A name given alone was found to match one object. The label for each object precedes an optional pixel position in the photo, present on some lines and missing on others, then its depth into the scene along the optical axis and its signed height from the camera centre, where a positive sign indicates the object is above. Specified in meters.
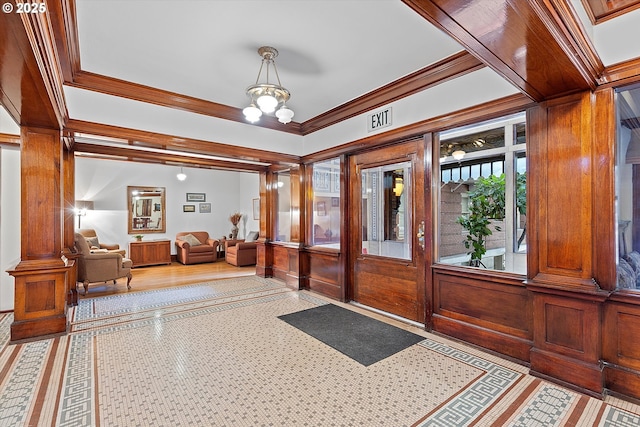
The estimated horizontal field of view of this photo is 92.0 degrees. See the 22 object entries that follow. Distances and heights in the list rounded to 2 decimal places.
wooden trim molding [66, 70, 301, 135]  3.48 +1.54
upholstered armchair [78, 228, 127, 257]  7.12 -0.59
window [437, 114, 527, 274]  2.87 +0.20
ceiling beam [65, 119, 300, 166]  3.64 +1.01
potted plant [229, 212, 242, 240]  9.63 -0.14
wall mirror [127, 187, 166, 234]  8.34 +0.22
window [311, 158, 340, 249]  4.90 +0.22
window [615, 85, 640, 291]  2.29 +0.20
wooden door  3.61 -0.18
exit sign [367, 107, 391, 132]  3.88 +1.24
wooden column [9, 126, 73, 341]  3.18 -0.30
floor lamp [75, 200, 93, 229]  7.21 +0.25
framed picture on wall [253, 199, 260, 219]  9.23 +0.24
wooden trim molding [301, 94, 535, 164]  2.71 +0.98
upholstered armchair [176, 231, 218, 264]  8.25 -0.85
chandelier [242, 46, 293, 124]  2.92 +1.24
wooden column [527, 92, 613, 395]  2.27 -0.23
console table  7.79 -0.91
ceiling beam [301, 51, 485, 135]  3.03 +1.50
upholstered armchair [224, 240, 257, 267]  7.93 -0.97
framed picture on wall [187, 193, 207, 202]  9.25 +0.60
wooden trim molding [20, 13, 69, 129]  1.76 +1.11
